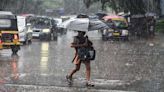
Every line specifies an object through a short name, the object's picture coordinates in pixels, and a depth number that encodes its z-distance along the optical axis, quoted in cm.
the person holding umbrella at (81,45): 1512
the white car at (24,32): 3553
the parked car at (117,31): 4291
